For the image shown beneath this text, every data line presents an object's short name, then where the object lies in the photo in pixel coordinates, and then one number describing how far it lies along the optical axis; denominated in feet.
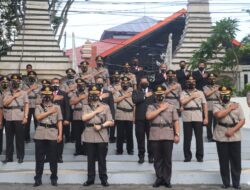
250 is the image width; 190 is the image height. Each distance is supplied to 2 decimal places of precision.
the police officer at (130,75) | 49.64
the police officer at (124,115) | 42.52
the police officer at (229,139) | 34.96
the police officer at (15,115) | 40.86
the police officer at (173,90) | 45.14
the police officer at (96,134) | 35.60
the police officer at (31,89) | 46.16
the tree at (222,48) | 66.18
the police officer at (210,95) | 45.80
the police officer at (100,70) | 51.68
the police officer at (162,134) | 35.37
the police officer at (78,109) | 42.86
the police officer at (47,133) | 36.05
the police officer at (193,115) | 39.88
